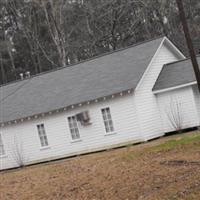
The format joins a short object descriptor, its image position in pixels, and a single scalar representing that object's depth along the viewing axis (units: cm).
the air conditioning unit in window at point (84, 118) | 2620
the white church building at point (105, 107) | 2559
